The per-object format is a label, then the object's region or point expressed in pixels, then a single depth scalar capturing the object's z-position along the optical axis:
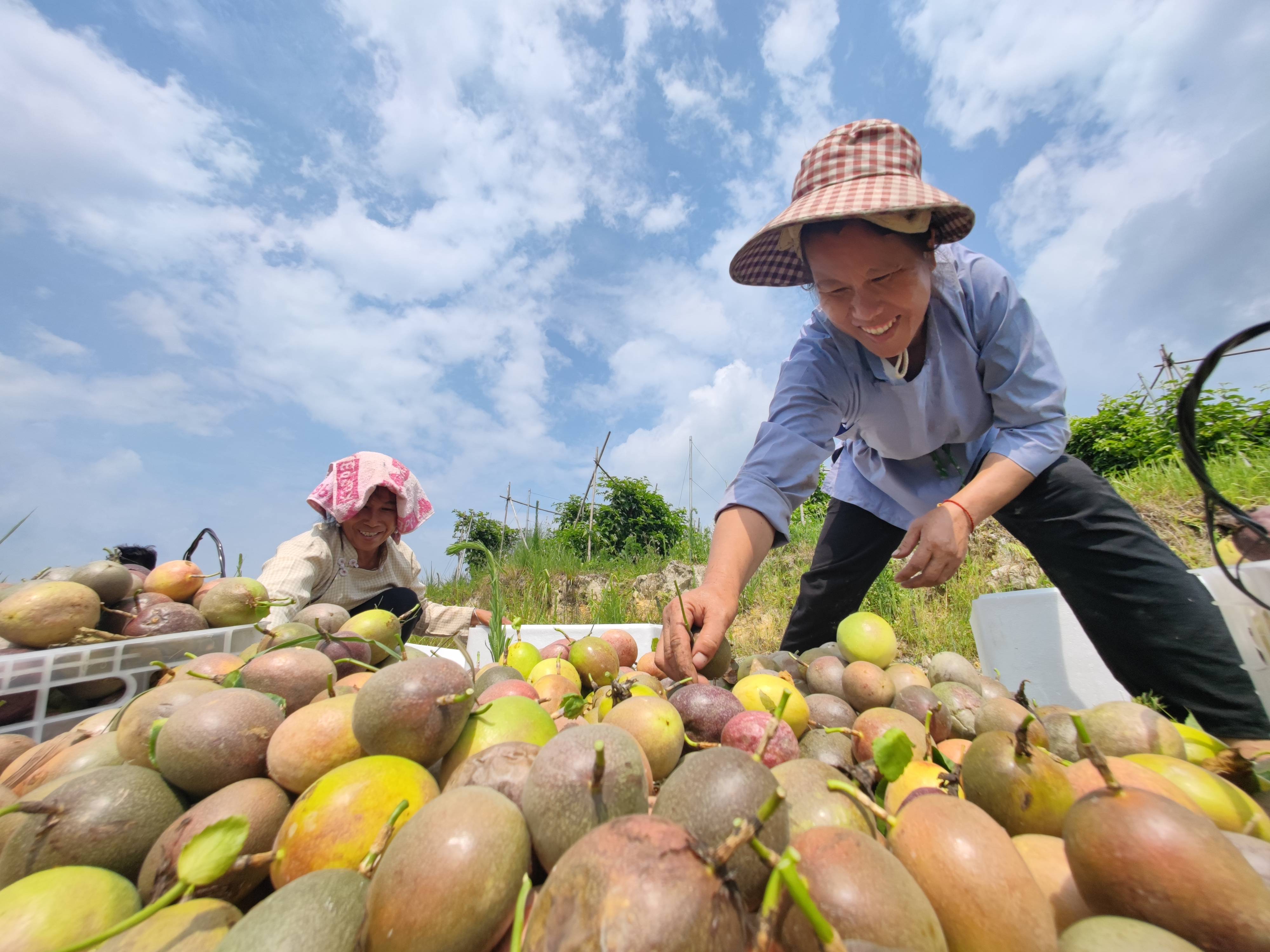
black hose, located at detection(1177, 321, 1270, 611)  0.92
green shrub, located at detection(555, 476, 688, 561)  11.88
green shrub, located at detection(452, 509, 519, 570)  17.92
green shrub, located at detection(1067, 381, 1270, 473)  6.85
